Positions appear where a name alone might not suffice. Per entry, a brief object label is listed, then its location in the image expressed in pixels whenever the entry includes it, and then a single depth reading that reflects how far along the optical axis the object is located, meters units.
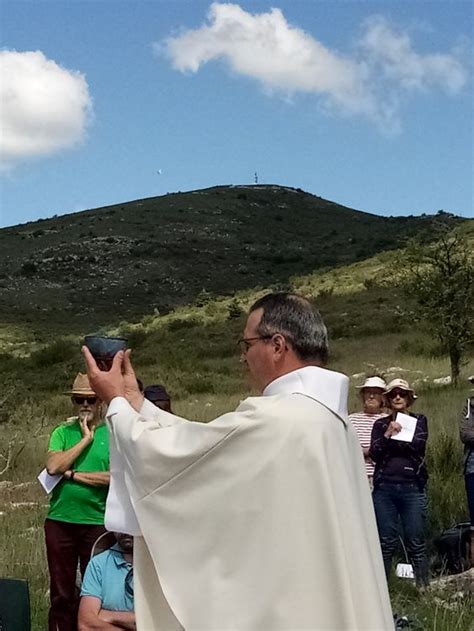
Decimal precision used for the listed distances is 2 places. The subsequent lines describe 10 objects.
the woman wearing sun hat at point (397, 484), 6.97
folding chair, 4.31
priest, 2.78
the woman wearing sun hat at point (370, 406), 7.61
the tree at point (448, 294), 19.27
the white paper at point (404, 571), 6.52
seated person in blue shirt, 4.05
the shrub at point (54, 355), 31.72
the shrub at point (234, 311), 40.38
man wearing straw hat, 5.64
